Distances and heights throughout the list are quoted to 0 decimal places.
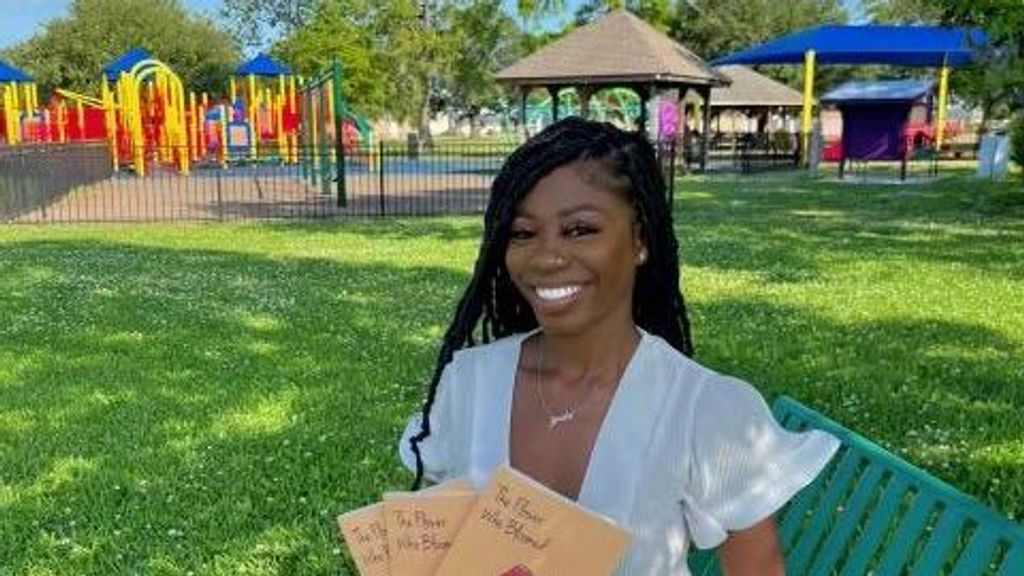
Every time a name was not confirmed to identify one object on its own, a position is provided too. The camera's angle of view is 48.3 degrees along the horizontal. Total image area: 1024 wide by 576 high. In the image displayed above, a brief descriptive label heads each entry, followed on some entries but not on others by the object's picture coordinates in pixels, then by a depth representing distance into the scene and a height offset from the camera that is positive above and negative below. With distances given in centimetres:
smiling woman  195 -52
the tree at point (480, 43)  5989 +329
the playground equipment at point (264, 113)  3050 -28
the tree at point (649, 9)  4925 +406
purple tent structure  2933 -52
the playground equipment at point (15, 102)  2891 +4
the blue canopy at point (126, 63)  3481 +123
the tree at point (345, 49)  5338 +257
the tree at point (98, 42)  6406 +343
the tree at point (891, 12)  5175 +432
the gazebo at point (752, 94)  4381 +36
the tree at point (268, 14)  6625 +518
